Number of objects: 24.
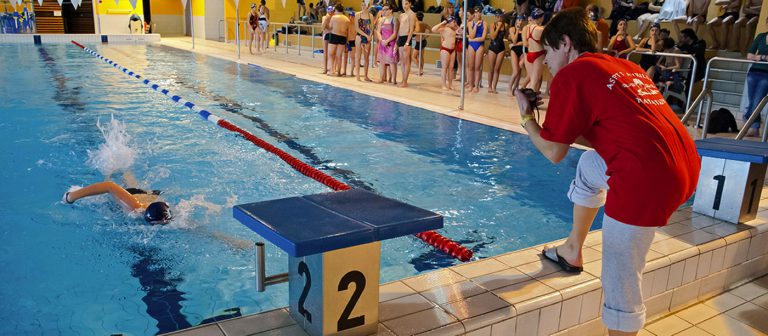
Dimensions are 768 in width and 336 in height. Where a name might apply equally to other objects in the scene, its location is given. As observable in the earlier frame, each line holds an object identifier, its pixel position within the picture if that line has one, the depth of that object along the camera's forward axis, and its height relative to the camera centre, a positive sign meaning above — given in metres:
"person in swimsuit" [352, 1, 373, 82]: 11.14 -0.41
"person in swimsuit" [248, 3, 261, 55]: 17.52 -0.40
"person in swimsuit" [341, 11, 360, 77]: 11.67 -0.48
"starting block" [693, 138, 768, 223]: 3.08 -0.80
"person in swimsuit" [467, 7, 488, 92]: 9.28 -0.47
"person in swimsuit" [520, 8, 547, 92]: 7.78 -0.45
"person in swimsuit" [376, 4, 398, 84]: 10.20 -0.43
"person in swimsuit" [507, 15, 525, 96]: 9.25 -0.44
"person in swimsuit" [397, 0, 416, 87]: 9.97 -0.35
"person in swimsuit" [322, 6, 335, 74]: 11.53 -0.26
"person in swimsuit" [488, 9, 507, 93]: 9.25 -0.50
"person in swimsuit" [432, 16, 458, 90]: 9.48 -0.48
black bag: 6.68 -1.05
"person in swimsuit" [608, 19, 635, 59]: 8.66 -0.27
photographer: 1.69 -0.34
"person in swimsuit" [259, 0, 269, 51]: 17.59 -0.28
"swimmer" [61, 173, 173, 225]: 3.73 -1.28
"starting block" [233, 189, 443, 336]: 1.70 -0.69
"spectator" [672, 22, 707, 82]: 7.94 -0.25
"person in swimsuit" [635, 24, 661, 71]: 8.10 -0.31
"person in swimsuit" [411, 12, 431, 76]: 12.40 -0.65
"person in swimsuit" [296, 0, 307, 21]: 22.45 +0.08
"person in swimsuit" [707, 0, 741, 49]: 9.71 +0.08
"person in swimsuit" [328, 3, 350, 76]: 11.29 -0.38
